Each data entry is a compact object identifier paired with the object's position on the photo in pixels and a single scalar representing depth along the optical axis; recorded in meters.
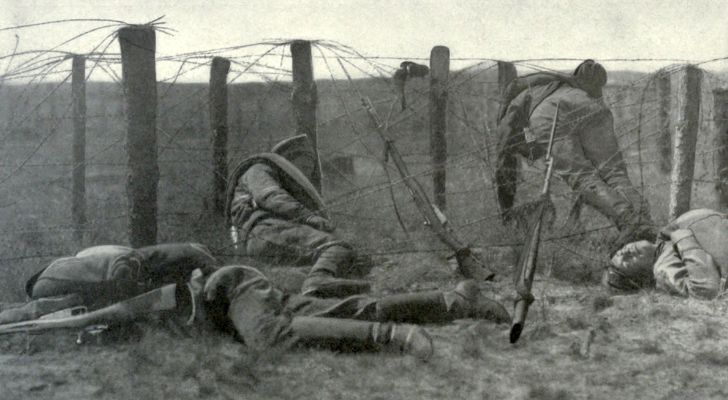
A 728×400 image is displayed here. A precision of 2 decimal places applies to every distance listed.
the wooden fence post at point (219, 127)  7.40
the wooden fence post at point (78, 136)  7.32
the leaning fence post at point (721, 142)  6.78
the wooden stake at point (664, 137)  9.12
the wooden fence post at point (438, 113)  6.75
